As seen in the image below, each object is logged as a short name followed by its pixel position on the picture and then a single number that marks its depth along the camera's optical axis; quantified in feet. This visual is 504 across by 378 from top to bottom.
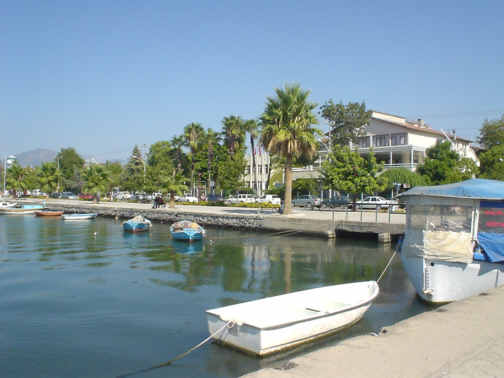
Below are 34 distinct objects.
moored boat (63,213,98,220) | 188.03
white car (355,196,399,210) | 162.81
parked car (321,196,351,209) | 178.39
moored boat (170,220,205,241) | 111.86
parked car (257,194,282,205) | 206.62
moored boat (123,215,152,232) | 139.85
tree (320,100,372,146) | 214.07
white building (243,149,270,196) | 307.78
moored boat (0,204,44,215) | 229.66
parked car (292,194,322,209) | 182.88
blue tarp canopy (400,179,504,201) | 47.29
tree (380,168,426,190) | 166.50
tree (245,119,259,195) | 249.34
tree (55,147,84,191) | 399.36
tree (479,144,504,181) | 158.20
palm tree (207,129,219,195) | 245.24
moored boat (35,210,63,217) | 210.73
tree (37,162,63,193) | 323.57
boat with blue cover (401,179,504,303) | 47.39
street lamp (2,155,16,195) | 351.87
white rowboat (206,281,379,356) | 33.63
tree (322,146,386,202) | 145.28
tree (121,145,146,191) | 290.35
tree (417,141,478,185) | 151.94
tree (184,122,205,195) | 265.75
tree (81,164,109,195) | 258.67
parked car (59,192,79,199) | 318.86
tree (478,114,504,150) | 233.35
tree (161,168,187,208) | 196.85
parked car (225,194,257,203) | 223.86
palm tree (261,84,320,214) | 126.00
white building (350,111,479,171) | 197.77
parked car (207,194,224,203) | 228.43
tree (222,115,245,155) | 251.80
